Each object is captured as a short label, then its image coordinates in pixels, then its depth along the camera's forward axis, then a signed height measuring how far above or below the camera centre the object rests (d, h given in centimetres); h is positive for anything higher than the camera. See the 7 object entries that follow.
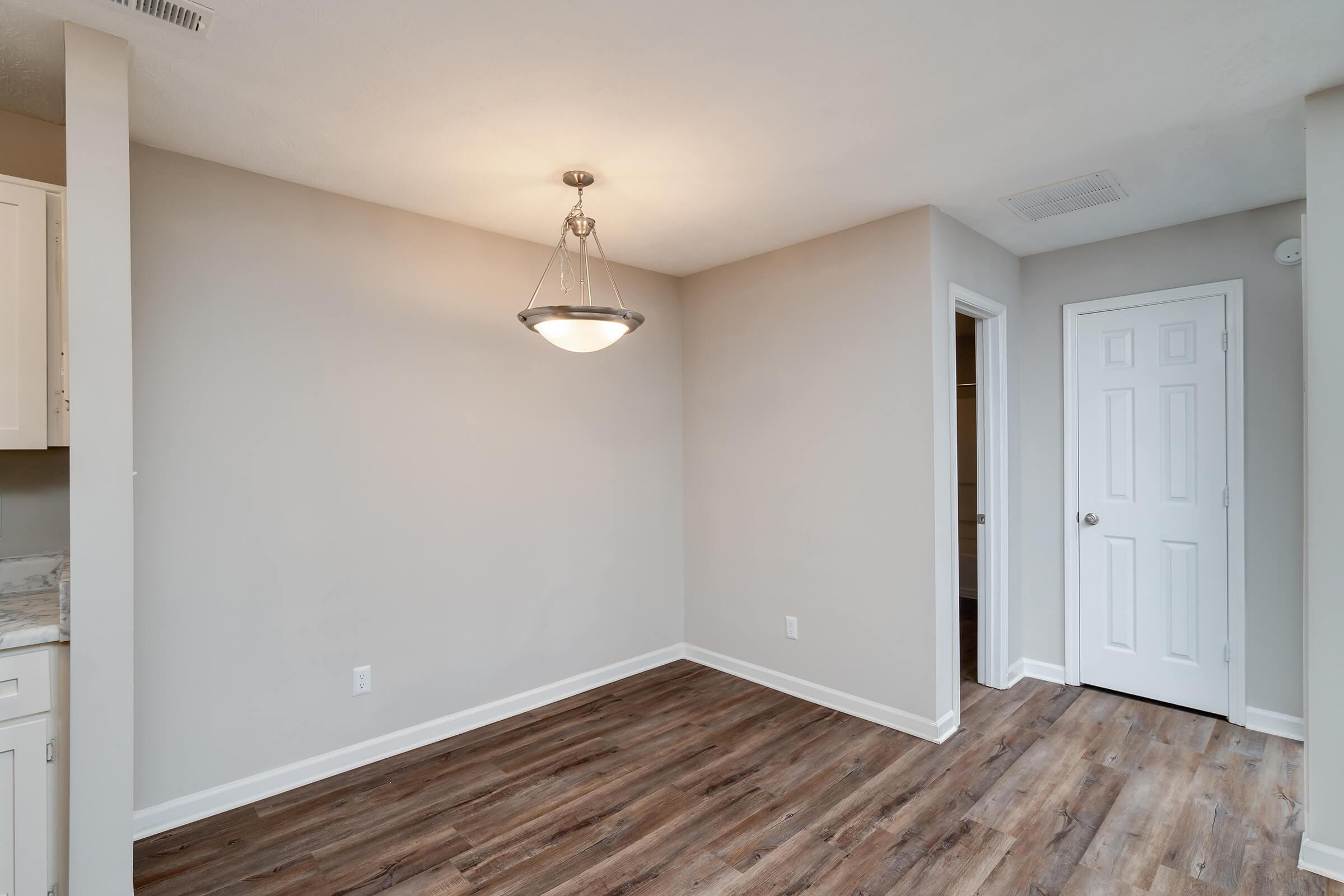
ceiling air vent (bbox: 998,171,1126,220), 294 +120
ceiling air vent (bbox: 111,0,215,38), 173 +121
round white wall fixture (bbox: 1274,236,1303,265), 314 +94
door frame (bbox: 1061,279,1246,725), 330 -27
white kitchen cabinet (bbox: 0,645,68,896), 173 -87
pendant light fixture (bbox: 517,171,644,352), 251 +51
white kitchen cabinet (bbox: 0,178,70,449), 196 +43
